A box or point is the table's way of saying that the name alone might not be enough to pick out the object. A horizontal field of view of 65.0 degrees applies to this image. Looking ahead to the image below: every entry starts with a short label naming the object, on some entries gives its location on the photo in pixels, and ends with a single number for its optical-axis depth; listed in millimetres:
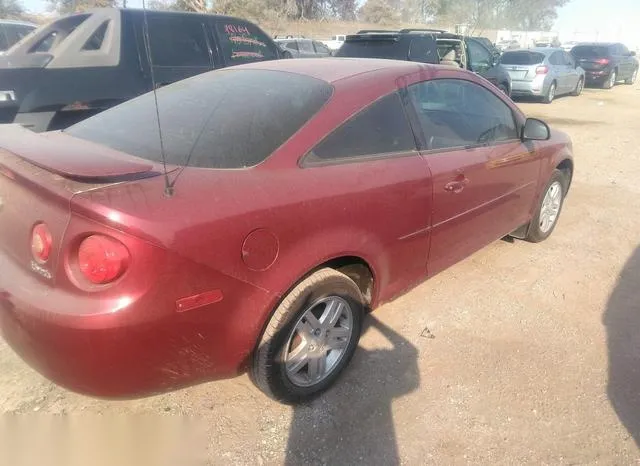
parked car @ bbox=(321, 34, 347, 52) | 27403
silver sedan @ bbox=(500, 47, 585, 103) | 13898
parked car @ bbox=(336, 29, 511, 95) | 9133
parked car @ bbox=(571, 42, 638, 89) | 18375
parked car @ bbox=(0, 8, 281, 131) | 4594
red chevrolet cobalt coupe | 1758
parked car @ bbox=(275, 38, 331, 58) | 16219
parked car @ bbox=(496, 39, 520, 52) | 34631
